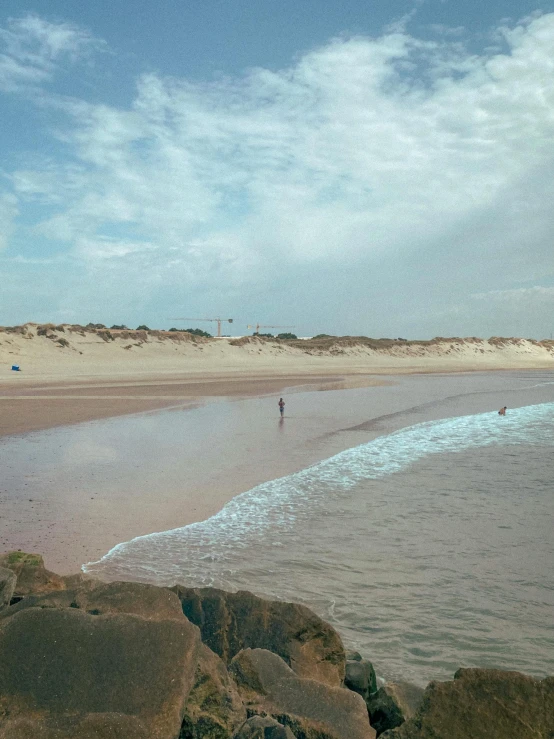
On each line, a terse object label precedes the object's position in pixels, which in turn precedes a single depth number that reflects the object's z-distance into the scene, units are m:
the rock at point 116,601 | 4.09
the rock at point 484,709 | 3.19
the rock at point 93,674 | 3.03
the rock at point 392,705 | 3.77
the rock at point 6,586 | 4.52
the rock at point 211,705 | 3.27
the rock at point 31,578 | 5.14
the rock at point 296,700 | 3.34
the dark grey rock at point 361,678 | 4.18
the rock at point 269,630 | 4.18
